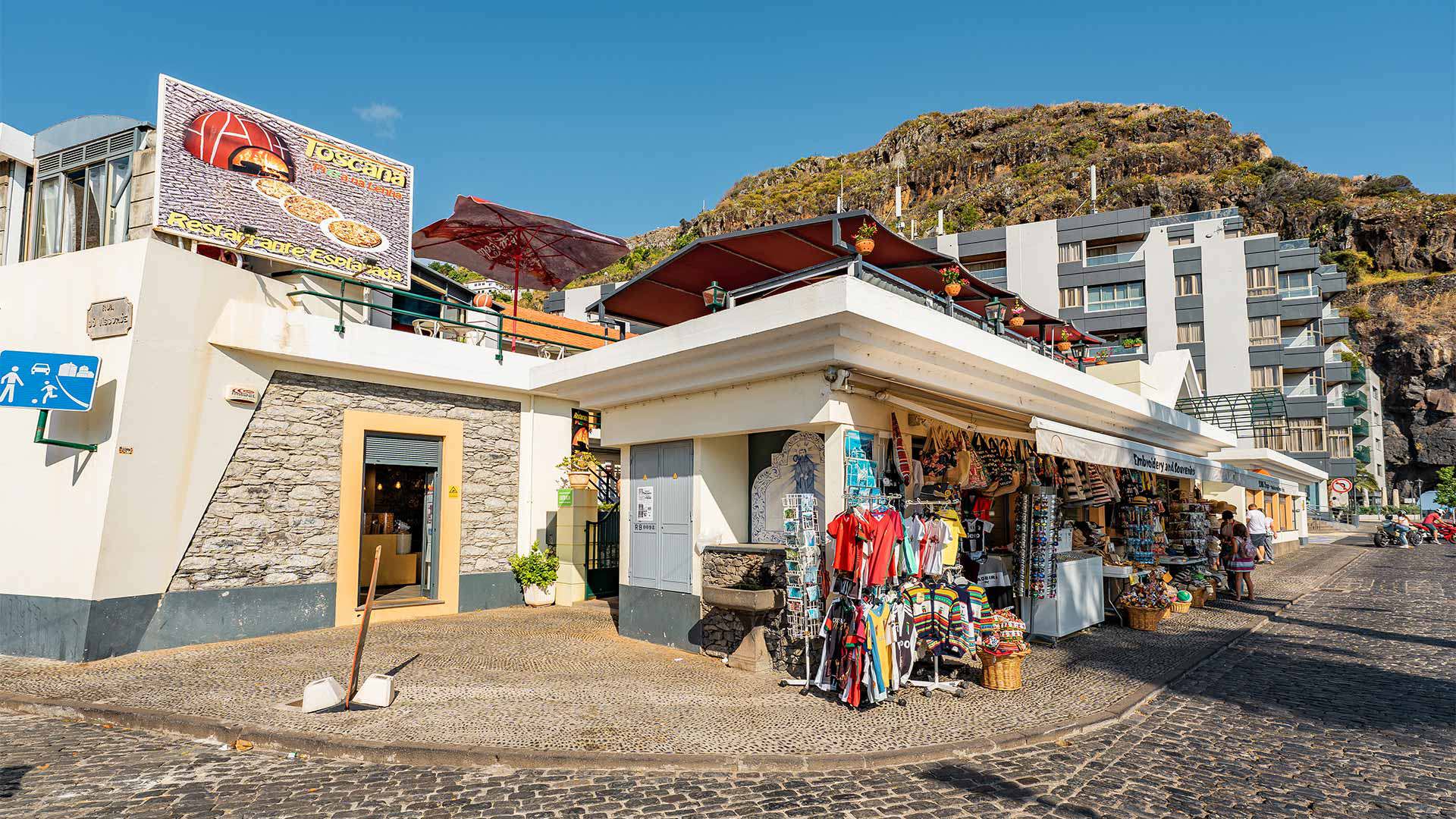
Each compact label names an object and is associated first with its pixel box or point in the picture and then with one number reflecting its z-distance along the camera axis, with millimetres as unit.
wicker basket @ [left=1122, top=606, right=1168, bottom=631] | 9898
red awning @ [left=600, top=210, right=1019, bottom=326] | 8508
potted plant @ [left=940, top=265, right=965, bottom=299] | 9383
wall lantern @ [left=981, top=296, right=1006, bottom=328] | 9930
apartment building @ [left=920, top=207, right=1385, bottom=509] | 43000
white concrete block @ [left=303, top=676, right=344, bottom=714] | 5957
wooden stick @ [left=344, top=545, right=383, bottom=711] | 5771
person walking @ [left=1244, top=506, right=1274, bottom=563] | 13789
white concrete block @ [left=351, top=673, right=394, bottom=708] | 6137
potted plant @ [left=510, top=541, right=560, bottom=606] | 11711
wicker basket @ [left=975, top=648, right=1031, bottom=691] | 6840
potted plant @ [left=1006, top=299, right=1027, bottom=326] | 11781
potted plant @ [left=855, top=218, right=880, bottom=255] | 7777
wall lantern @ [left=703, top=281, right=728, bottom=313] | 8836
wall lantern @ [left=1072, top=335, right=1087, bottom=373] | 14321
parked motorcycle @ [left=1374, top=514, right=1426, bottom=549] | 28203
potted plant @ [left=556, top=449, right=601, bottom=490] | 11891
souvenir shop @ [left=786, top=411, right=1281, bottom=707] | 6555
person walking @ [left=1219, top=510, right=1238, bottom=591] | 12836
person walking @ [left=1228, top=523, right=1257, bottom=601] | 12578
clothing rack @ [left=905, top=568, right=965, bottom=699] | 6766
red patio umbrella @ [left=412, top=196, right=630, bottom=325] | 13086
